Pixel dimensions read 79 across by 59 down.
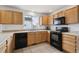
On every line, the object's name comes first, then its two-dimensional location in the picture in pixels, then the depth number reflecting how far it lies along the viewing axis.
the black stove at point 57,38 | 2.31
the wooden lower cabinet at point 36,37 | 2.83
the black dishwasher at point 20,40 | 2.44
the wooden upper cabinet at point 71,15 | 2.00
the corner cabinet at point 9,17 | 2.50
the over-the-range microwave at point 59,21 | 2.50
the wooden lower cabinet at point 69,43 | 1.82
